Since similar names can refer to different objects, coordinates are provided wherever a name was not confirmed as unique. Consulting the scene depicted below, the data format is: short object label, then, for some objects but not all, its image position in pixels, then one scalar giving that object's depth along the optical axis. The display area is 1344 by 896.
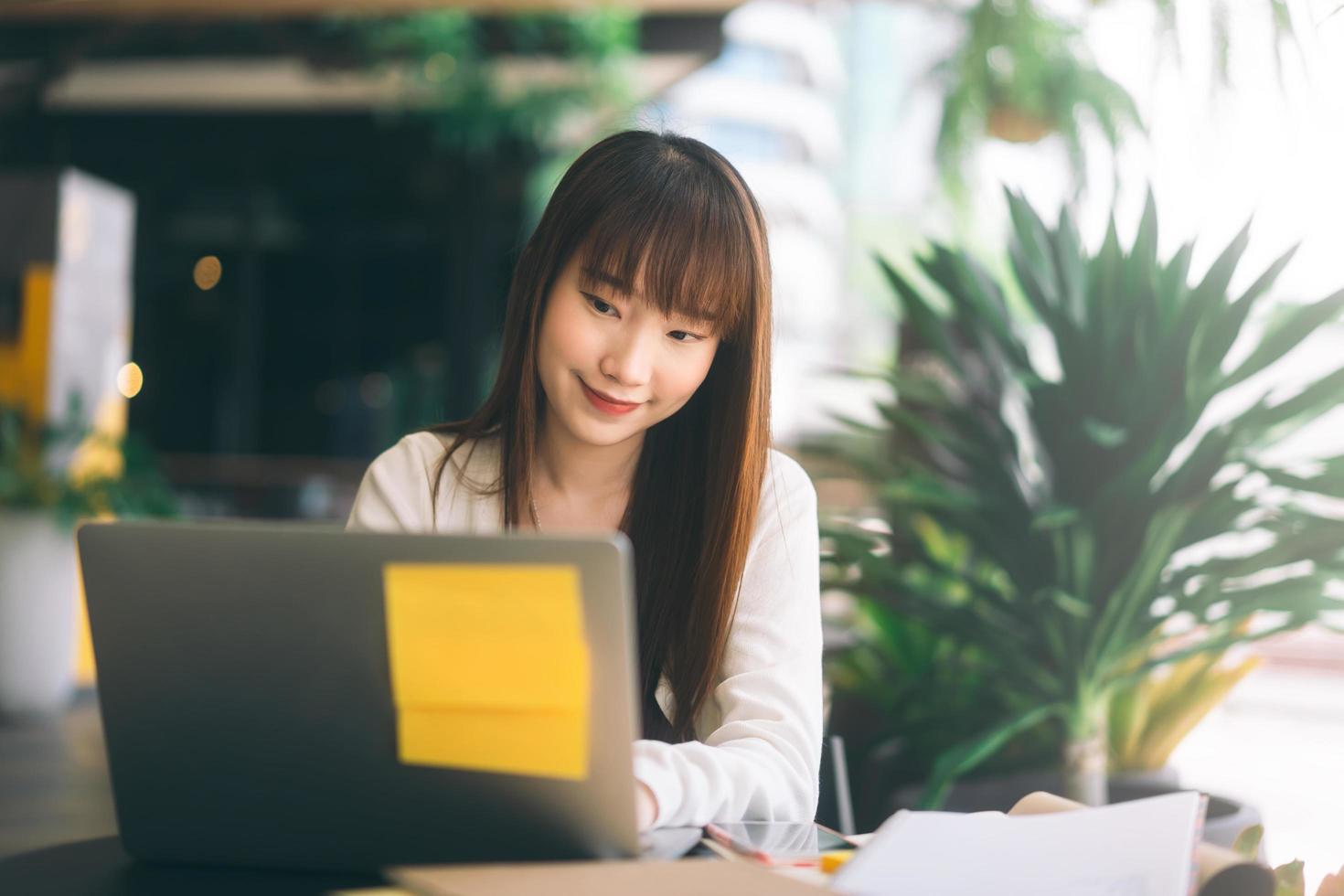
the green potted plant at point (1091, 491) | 1.83
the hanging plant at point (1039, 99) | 2.94
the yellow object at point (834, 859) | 0.75
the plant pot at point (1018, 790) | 1.96
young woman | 1.18
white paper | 0.71
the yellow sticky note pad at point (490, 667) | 0.65
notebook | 0.64
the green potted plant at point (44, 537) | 4.47
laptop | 0.68
